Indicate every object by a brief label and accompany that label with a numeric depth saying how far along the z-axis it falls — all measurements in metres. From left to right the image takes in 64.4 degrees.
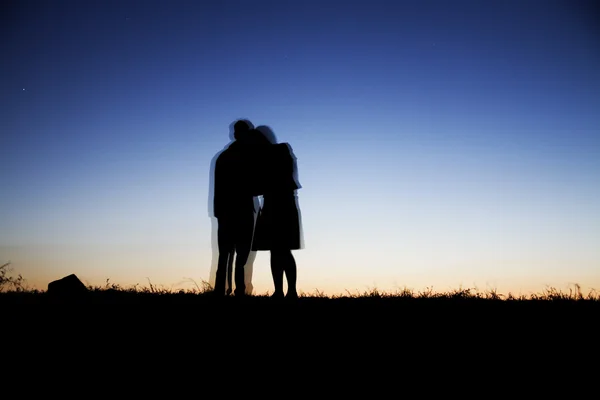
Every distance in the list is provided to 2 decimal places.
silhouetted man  8.95
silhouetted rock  10.13
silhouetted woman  8.75
